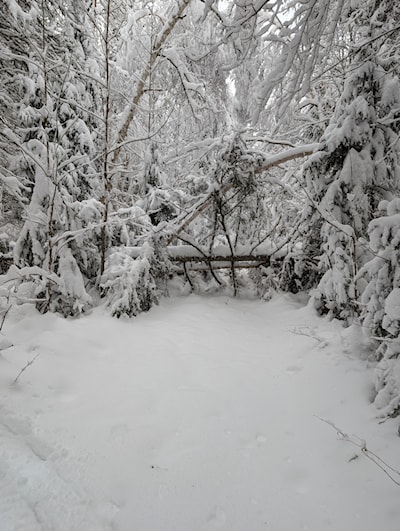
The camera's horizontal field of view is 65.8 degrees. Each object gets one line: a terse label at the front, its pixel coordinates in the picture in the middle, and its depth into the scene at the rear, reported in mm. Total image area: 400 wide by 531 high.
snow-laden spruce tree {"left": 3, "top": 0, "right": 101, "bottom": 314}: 4402
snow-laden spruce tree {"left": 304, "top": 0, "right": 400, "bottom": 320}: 4023
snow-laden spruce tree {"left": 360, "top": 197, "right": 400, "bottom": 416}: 2527
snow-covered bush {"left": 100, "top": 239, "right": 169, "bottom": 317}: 4906
